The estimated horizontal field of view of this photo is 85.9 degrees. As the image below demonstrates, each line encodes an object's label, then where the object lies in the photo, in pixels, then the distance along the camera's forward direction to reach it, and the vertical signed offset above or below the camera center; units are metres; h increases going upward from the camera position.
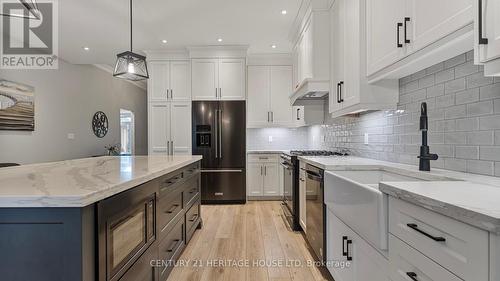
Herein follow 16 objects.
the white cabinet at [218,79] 4.96 +1.09
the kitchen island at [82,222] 0.97 -0.35
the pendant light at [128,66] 2.75 +0.75
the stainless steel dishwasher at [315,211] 2.22 -0.66
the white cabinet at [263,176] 5.14 -0.72
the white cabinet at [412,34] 1.24 +0.58
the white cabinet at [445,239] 0.68 -0.31
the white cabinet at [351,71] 2.20 +0.63
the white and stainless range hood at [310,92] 3.16 +0.60
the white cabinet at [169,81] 5.08 +1.08
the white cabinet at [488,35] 0.97 +0.39
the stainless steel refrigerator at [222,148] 4.89 -0.18
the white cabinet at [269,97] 5.31 +0.82
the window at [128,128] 8.15 +0.30
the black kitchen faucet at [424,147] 1.61 -0.05
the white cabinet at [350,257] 1.32 -0.69
